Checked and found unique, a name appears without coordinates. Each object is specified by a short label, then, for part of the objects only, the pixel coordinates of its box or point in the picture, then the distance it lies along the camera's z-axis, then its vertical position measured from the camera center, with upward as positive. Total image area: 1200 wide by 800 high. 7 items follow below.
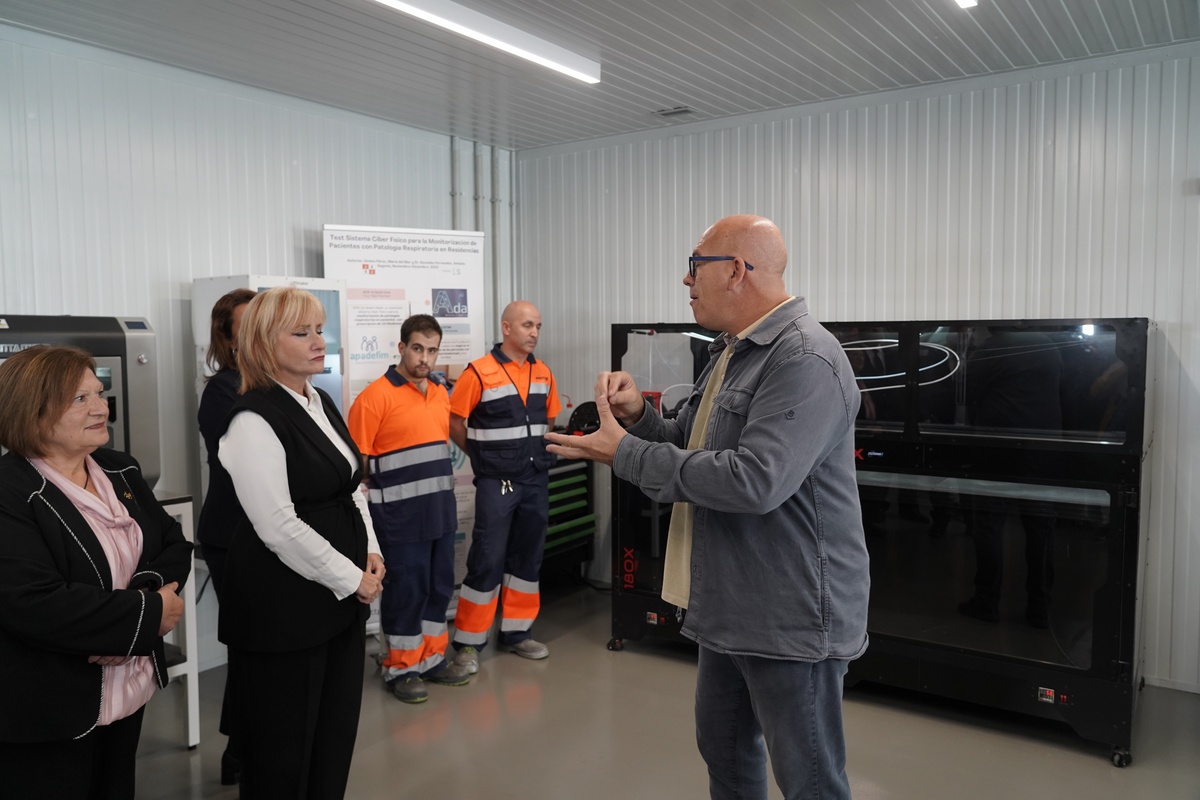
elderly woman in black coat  1.86 -0.53
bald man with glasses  1.85 -0.35
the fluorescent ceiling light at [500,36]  3.31 +1.26
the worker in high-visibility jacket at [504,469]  4.25 -0.58
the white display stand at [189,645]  3.37 -1.13
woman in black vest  2.21 -0.56
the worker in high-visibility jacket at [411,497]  3.86 -0.64
